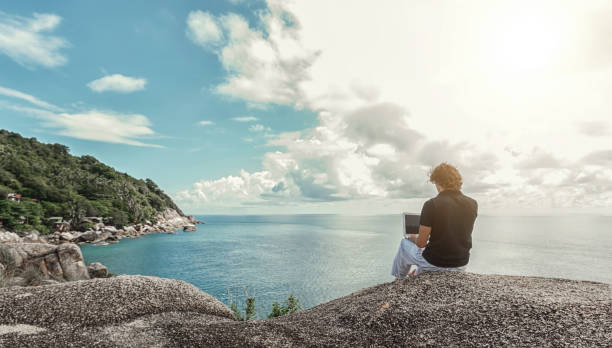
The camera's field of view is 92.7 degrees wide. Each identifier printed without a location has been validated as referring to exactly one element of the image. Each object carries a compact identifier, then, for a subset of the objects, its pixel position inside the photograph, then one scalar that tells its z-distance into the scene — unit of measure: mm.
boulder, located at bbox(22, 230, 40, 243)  41684
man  4930
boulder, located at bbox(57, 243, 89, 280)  15430
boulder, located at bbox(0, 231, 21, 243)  37706
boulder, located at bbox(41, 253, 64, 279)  14244
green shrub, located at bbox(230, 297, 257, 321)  8352
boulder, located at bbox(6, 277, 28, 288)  9047
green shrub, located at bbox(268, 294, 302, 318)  8380
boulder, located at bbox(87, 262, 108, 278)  21219
